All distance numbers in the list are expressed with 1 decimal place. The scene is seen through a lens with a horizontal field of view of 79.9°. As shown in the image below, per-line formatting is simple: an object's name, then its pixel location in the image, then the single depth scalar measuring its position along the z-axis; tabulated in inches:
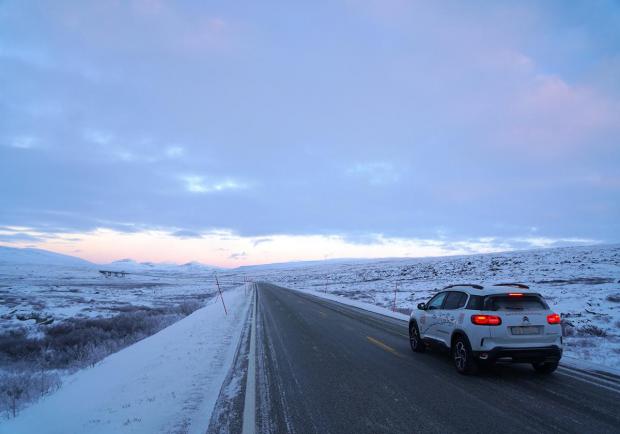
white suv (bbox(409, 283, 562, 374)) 287.6
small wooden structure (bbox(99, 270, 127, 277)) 5284.0
